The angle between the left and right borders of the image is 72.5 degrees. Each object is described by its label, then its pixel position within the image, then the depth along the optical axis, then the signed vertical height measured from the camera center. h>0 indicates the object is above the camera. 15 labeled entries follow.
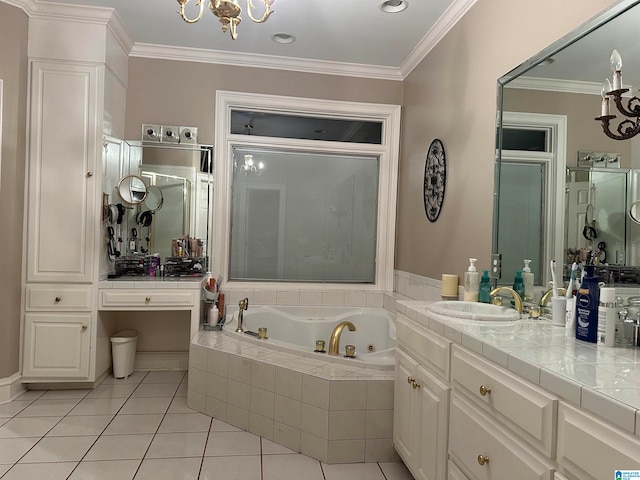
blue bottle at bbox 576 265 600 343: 1.40 -0.21
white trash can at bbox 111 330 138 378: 3.33 -0.94
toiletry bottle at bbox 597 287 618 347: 1.33 -0.23
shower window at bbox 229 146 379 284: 3.80 +0.17
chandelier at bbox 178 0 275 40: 1.84 +0.96
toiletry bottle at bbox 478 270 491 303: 2.21 -0.25
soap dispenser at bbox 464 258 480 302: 2.26 -0.22
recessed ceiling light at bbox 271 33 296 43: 3.23 +1.48
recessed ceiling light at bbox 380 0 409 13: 2.72 +1.47
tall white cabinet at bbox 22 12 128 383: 2.97 +0.22
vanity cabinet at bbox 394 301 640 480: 0.92 -0.43
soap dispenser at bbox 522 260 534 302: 2.01 -0.18
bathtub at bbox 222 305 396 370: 3.45 -0.71
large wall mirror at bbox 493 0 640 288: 1.50 +0.33
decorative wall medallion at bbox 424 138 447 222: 2.93 +0.42
